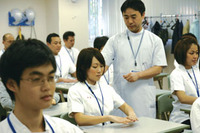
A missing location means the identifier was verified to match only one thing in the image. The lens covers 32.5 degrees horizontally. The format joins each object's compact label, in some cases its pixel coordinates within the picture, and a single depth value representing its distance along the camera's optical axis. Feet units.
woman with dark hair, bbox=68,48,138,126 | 9.05
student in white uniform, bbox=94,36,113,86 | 17.94
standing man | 11.49
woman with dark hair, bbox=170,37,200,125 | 11.48
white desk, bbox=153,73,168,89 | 21.49
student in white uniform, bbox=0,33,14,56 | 22.54
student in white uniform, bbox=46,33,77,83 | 20.07
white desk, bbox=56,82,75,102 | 16.20
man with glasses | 4.37
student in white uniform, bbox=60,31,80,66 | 23.87
